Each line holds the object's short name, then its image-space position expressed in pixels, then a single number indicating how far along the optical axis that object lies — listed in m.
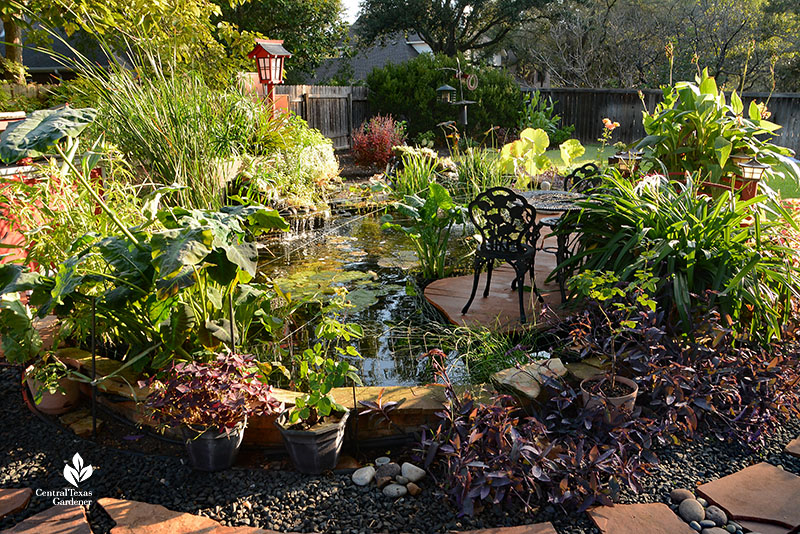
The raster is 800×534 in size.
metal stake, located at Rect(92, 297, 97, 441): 2.43
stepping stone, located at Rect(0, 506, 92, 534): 1.96
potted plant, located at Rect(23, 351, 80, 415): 2.43
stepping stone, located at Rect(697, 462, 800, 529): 2.04
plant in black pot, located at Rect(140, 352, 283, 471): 2.18
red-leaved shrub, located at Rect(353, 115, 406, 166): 9.94
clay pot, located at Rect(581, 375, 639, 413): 2.32
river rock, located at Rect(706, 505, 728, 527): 2.03
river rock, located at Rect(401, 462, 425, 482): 2.20
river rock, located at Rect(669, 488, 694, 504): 2.13
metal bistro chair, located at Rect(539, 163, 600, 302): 3.64
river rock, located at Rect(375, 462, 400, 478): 2.24
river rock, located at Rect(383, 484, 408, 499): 2.13
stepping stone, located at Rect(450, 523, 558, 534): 1.94
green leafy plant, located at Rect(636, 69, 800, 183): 4.24
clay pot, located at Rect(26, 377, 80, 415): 2.65
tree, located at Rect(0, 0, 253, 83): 5.87
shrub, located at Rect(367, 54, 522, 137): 13.49
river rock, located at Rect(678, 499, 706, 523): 2.03
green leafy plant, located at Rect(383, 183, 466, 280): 4.20
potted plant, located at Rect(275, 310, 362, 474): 2.19
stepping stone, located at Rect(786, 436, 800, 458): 2.41
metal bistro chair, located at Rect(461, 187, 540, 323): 3.53
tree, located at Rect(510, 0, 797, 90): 14.30
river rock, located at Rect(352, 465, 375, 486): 2.21
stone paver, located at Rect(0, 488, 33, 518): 2.05
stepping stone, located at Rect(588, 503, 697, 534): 1.96
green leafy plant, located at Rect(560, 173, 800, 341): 2.76
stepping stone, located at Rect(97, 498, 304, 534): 1.96
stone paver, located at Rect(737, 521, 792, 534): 1.98
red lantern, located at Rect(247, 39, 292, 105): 7.63
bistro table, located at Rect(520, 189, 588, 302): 3.67
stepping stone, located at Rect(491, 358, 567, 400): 2.49
